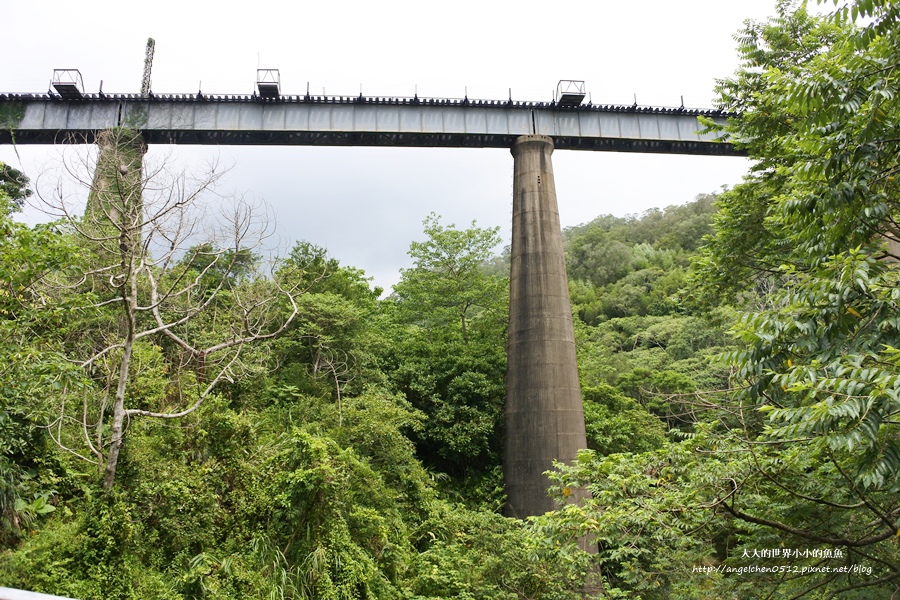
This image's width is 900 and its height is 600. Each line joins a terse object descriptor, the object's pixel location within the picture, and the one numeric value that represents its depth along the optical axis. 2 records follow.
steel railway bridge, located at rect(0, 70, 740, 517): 20.17
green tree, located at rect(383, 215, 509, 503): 21.67
